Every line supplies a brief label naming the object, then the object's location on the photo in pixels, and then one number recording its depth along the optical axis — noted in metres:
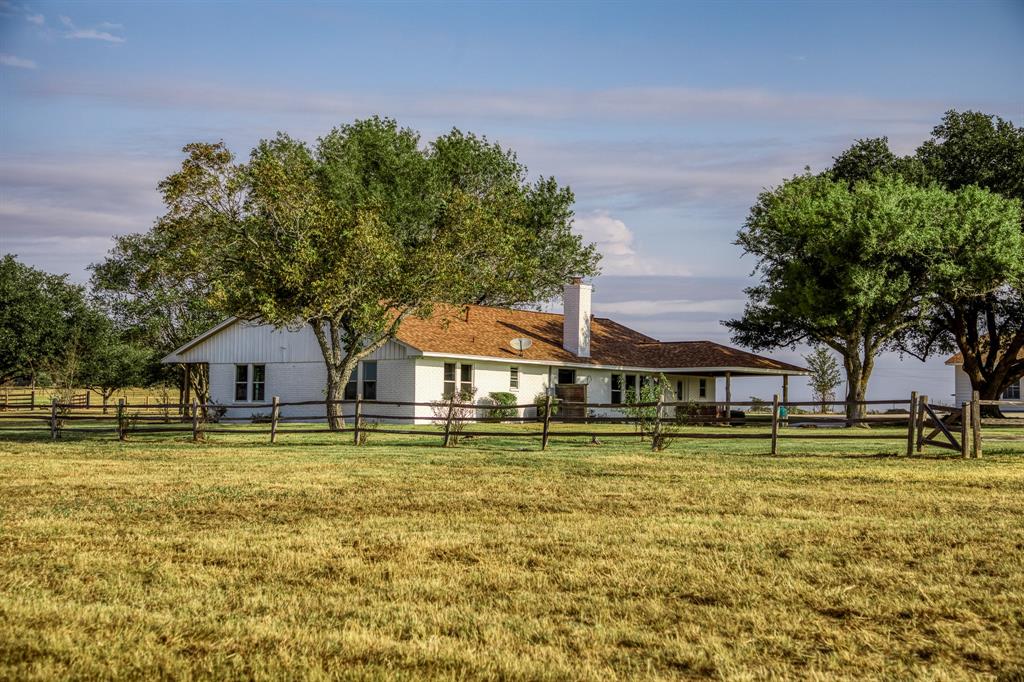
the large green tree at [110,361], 60.16
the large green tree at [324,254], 30.98
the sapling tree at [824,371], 56.19
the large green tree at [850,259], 43.00
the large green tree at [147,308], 58.38
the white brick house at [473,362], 40.06
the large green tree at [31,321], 61.69
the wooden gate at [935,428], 23.88
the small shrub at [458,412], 27.48
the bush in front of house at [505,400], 41.69
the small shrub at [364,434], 27.86
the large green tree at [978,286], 44.81
